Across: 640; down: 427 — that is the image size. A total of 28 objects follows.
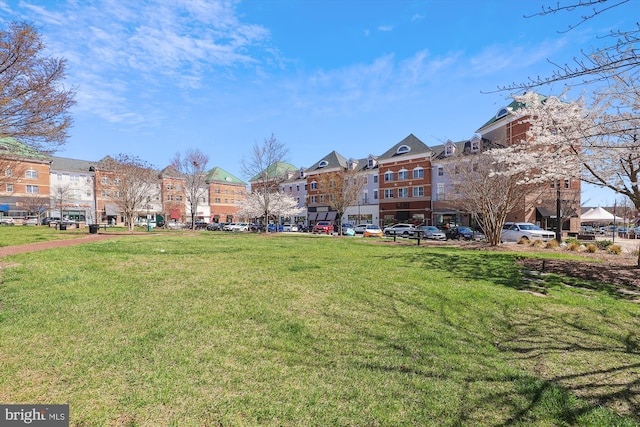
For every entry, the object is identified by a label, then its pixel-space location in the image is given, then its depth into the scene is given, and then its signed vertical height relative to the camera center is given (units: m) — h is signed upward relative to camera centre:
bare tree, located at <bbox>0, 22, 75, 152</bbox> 8.33 +3.54
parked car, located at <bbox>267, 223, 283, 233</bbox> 46.90 -1.83
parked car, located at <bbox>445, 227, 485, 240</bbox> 30.29 -1.90
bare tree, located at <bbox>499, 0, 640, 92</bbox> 3.20 +1.67
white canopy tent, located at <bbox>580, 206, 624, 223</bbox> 29.90 -0.21
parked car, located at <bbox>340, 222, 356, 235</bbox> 38.83 -1.57
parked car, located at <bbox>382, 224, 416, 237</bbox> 34.36 -1.75
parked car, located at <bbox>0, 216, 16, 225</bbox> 47.50 -0.22
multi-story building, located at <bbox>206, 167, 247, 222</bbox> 71.50 +5.43
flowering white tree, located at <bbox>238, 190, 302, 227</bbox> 45.72 +1.69
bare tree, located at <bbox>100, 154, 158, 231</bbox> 31.61 +3.76
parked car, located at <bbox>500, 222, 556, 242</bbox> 25.05 -1.58
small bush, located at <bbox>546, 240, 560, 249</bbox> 17.86 -1.83
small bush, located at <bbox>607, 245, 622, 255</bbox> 15.38 -1.87
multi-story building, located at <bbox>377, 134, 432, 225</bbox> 44.16 +4.85
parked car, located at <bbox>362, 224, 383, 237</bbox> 32.12 -1.85
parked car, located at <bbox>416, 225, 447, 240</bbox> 29.39 -1.87
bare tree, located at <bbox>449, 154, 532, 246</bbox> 17.50 +1.31
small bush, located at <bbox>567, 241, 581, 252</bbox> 16.47 -1.82
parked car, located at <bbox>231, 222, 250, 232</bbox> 46.41 -1.59
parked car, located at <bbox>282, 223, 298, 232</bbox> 50.09 -1.96
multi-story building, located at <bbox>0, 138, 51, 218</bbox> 48.88 +4.17
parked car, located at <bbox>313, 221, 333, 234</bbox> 40.81 -1.76
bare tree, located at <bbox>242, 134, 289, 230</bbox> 30.27 +4.19
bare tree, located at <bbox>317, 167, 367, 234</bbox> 38.25 +3.49
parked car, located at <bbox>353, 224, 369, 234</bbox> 40.41 -1.71
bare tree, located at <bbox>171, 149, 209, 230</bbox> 39.57 +5.12
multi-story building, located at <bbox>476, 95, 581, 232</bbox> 31.95 +1.28
